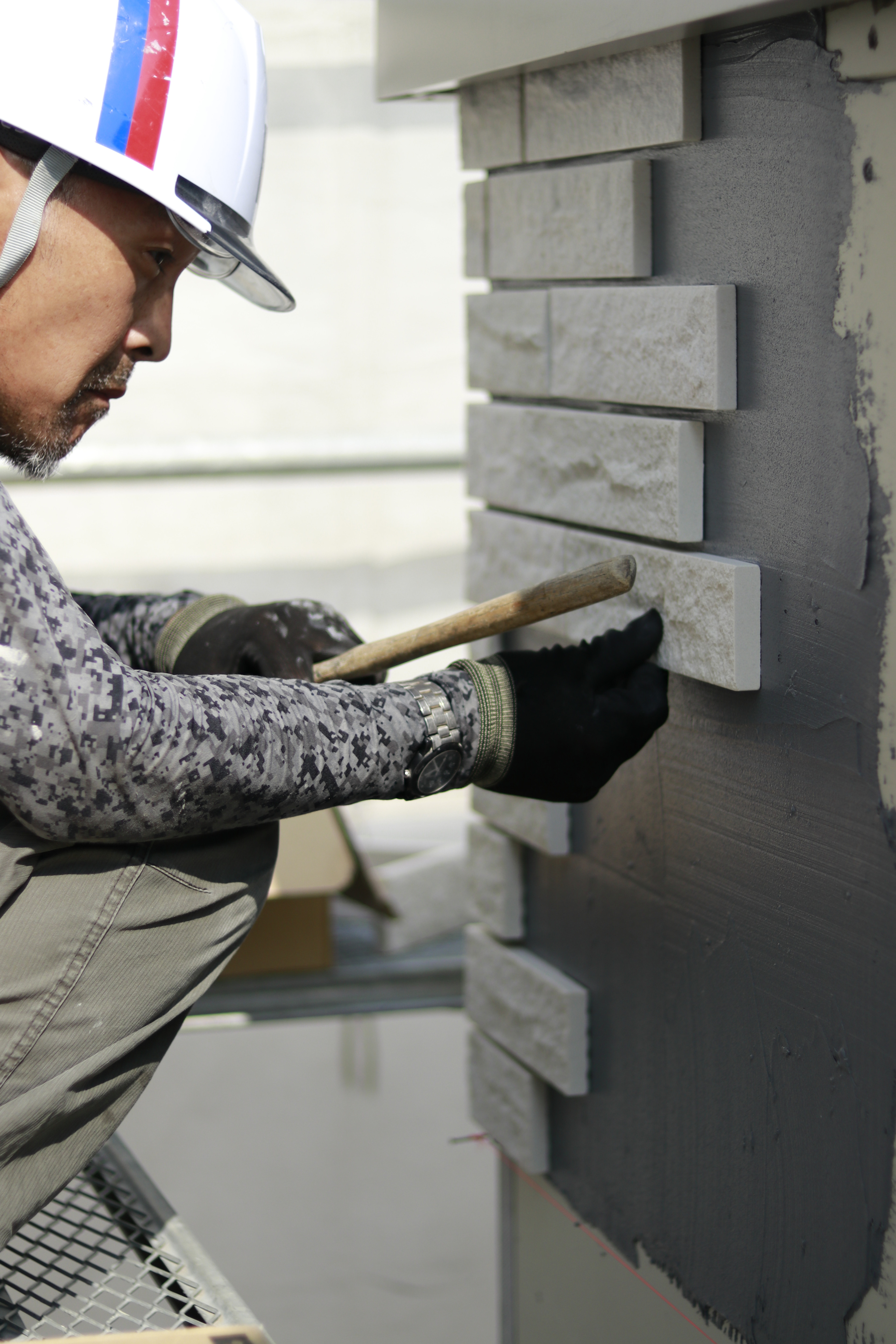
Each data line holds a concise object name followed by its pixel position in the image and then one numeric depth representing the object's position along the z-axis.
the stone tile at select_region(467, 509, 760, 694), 2.05
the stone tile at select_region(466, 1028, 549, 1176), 2.45
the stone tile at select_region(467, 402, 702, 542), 2.10
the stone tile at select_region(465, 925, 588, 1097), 2.35
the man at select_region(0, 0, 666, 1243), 1.94
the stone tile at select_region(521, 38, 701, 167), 2.06
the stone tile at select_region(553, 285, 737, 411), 2.04
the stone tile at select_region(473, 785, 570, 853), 2.36
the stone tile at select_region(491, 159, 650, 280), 2.13
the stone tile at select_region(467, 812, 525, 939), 2.48
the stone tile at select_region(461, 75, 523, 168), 2.32
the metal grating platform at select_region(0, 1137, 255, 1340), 2.07
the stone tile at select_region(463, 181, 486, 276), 2.41
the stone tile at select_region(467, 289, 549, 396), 2.30
